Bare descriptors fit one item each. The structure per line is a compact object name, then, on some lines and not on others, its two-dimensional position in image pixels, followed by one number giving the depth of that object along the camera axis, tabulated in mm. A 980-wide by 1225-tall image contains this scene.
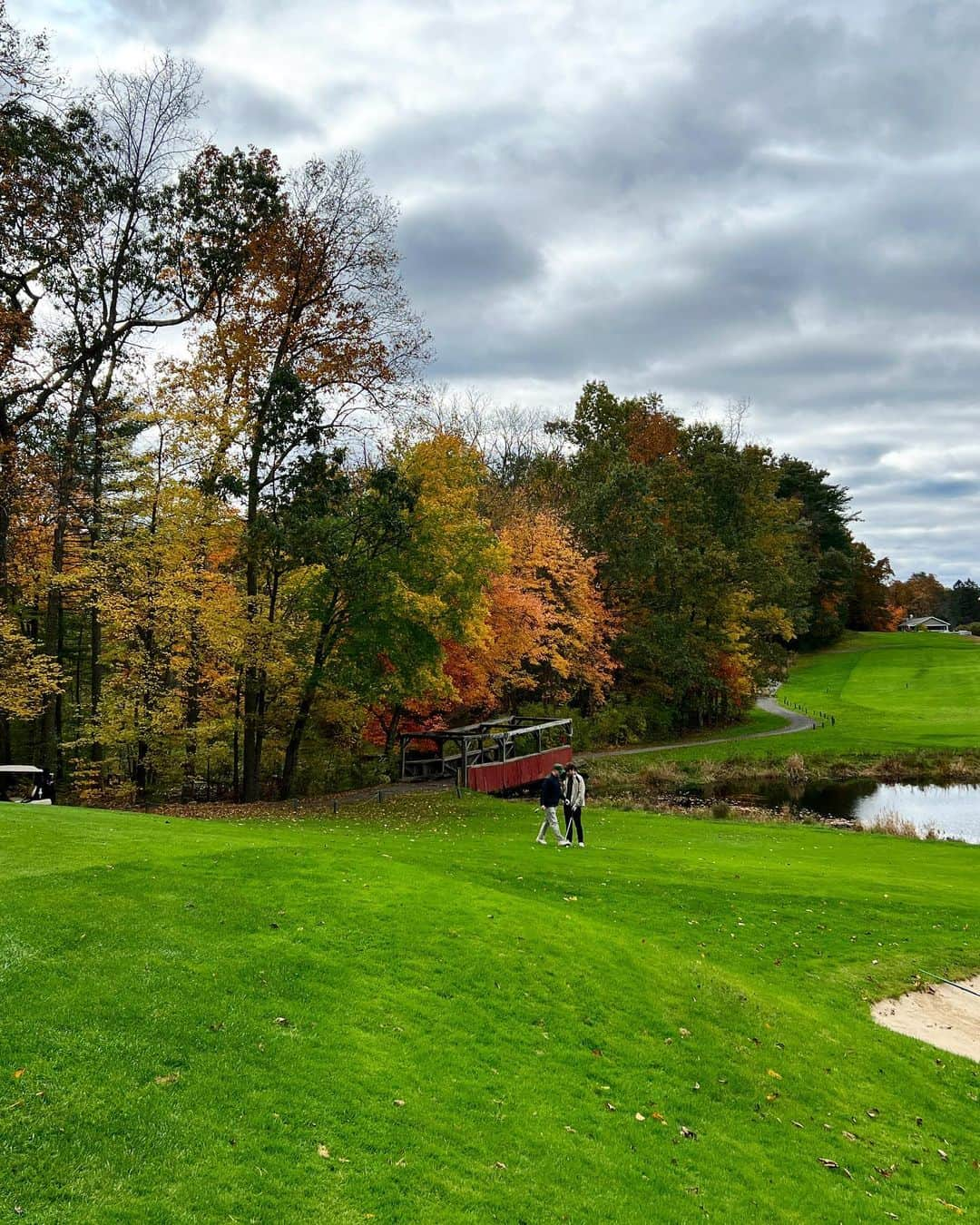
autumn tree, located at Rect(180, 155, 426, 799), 24766
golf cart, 21991
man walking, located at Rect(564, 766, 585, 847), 19172
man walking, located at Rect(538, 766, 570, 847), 19000
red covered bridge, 27938
